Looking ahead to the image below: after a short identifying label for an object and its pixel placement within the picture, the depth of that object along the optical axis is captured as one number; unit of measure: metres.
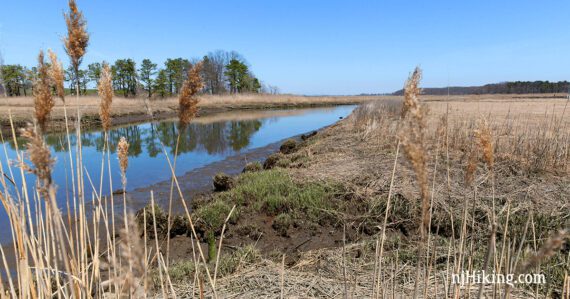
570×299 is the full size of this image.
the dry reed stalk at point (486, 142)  1.30
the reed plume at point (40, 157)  0.81
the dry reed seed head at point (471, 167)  1.27
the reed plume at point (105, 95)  1.60
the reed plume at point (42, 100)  1.29
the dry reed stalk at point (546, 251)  0.78
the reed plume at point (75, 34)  1.46
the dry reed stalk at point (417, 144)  0.92
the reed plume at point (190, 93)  1.42
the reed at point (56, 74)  1.49
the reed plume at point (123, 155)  1.59
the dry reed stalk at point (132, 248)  0.71
